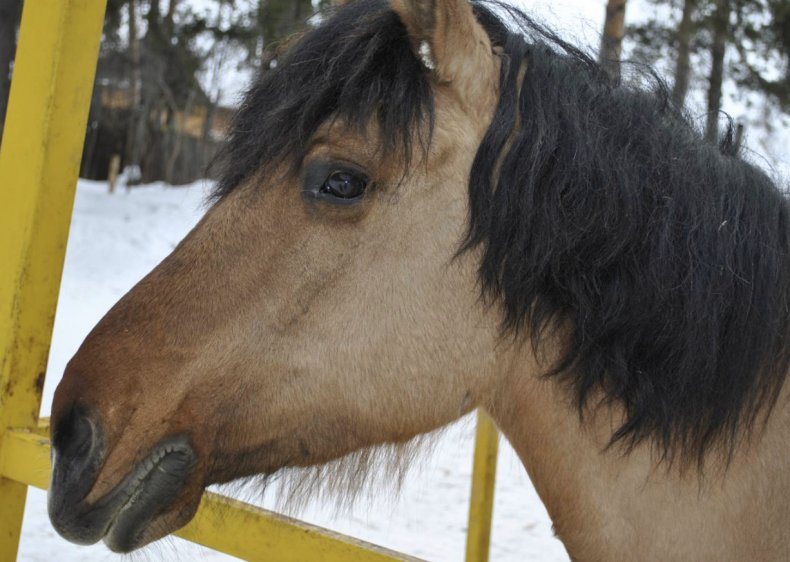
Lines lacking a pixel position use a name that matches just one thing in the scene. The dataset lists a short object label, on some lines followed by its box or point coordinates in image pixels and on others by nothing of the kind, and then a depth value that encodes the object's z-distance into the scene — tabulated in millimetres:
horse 1719
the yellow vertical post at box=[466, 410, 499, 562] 3117
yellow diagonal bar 2053
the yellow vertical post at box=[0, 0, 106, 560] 2457
